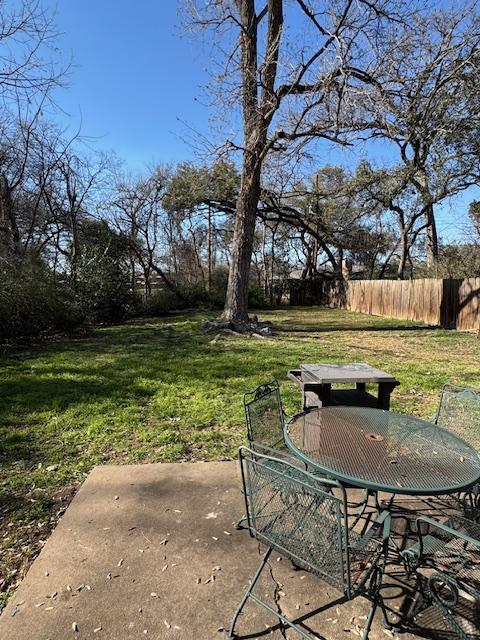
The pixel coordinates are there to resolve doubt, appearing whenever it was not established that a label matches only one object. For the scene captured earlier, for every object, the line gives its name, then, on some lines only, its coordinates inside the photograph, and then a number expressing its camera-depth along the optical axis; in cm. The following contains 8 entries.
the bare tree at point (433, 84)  671
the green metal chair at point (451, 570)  123
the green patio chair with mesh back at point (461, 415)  240
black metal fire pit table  298
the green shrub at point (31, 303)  782
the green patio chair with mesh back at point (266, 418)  225
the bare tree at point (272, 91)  704
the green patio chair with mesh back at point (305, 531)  132
